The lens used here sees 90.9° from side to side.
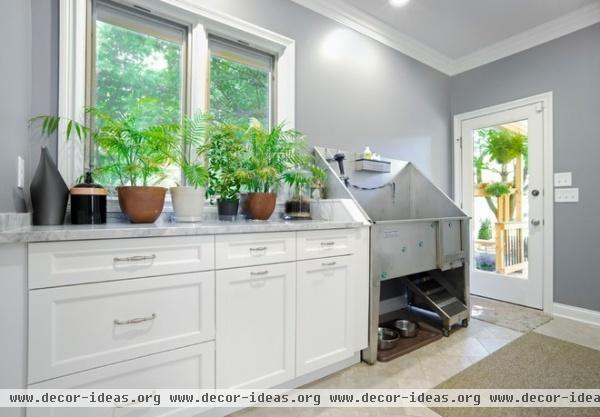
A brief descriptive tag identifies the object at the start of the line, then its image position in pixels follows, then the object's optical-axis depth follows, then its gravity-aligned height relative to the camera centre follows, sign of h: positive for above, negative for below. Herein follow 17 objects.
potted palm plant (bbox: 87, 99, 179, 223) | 1.42 +0.28
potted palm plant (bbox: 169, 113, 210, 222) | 1.56 +0.24
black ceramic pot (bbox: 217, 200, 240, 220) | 1.74 +0.01
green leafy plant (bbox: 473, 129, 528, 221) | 3.00 +0.57
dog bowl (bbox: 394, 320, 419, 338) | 2.22 -0.91
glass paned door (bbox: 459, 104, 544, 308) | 2.85 +0.10
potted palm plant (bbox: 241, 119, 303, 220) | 1.77 +0.27
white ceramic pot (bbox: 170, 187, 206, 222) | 1.55 +0.04
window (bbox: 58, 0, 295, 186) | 1.50 +0.92
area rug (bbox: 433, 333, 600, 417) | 1.41 -0.95
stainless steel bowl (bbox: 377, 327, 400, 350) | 2.00 -0.91
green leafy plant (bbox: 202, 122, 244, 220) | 1.74 +0.25
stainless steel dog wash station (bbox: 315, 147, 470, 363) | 1.89 -0.21
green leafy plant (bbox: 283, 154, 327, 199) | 1.93 +0.22
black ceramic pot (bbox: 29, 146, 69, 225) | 1.28 +0.07
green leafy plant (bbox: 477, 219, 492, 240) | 3.20 -0.22
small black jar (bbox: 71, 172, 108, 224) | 1.36 +0.03
